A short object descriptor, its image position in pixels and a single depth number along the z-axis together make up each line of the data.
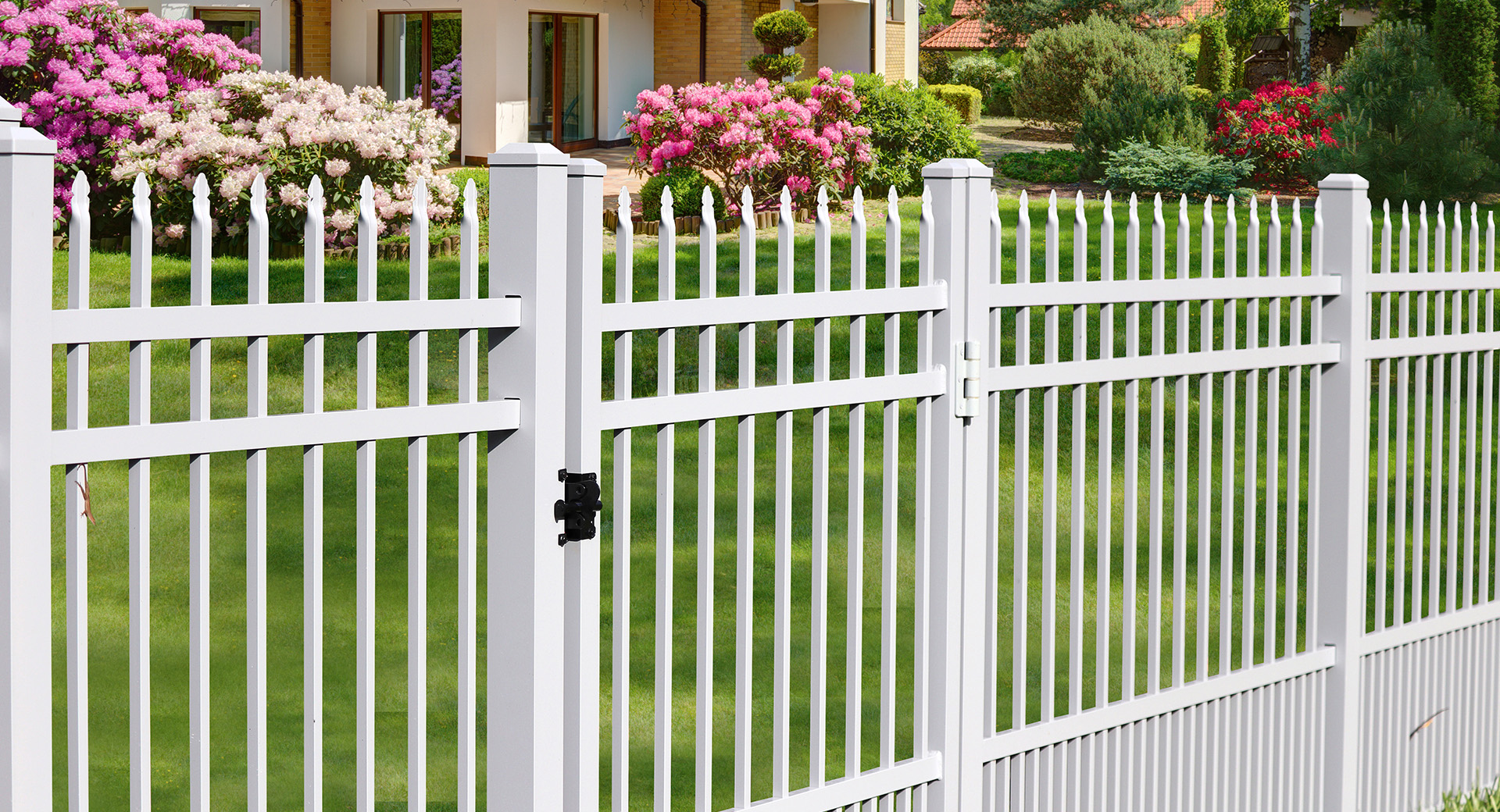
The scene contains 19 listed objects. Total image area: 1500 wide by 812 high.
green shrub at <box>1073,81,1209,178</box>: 19.81
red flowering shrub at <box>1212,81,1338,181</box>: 19.69
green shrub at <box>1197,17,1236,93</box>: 31.91
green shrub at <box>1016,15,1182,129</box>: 24.44
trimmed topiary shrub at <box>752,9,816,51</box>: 26.36
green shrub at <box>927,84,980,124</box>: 30.83
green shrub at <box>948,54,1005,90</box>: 38.16
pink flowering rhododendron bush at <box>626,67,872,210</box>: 14.22
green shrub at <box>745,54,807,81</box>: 26.52
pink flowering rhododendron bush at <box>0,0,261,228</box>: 13.15
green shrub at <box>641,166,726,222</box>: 14.19
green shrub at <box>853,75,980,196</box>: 17.03
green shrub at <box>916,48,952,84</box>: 41.47
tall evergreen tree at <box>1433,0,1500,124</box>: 17.08
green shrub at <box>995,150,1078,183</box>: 20.03
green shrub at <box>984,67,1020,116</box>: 35.31
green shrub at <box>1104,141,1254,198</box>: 18.20
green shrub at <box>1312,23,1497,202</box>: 15.38
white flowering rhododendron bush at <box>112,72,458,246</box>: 12.29
